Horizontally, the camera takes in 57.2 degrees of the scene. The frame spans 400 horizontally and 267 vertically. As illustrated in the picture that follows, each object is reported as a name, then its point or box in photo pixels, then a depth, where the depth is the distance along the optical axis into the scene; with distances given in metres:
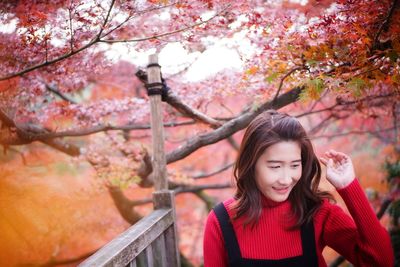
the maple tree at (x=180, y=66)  2.55
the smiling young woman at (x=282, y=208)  2.07
